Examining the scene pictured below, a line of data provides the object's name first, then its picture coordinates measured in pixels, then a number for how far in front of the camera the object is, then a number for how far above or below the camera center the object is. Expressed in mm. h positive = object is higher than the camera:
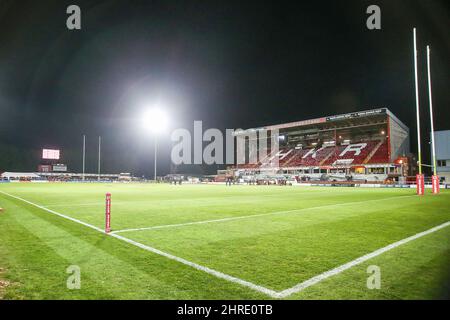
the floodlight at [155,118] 54812 +10443
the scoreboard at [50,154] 78438 +4797
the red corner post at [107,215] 7635 -1273
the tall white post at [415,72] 21469 +7297
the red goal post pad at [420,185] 23312 -1617
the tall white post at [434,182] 23642 -1467
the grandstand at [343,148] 51219 +4220
